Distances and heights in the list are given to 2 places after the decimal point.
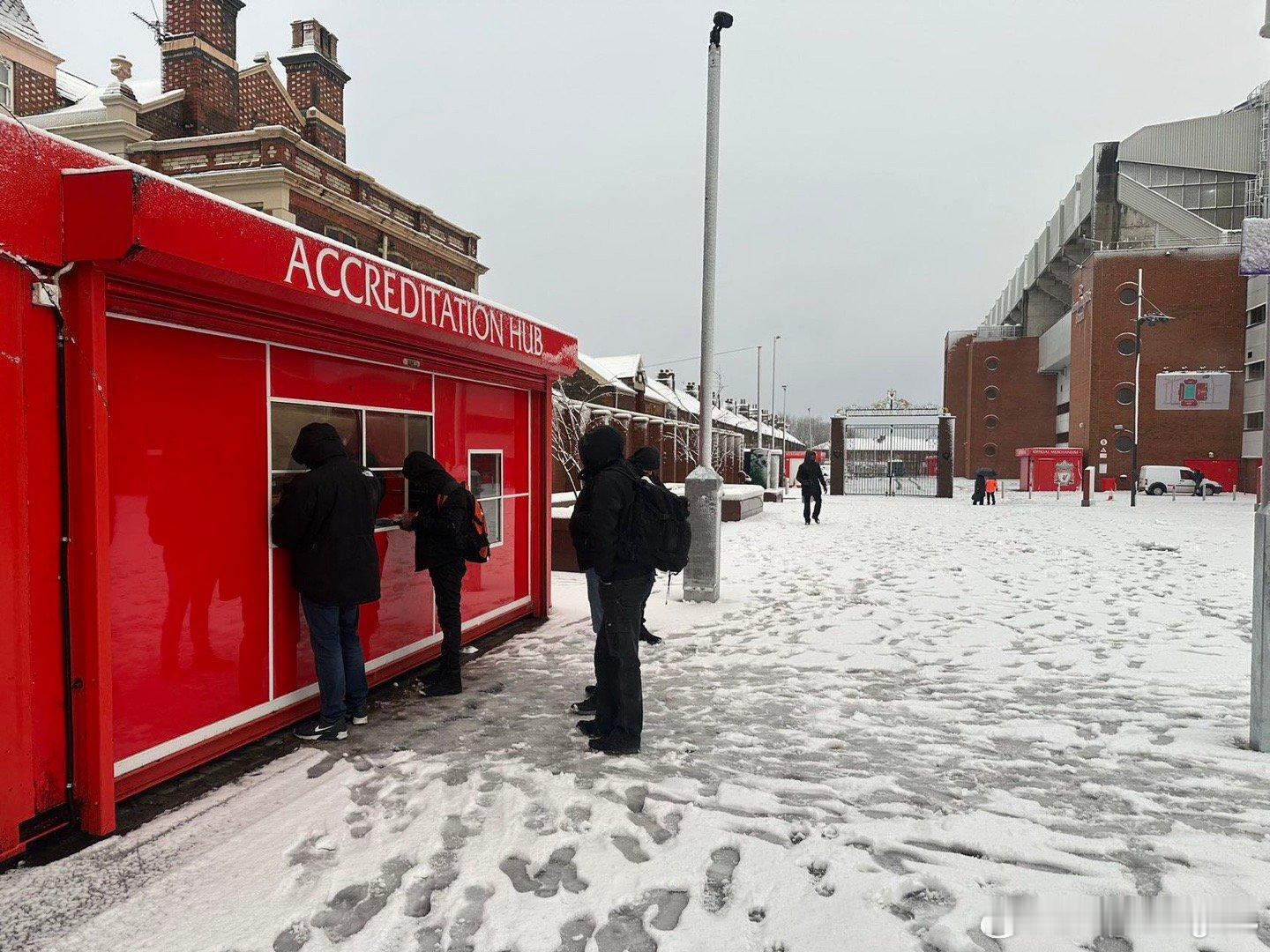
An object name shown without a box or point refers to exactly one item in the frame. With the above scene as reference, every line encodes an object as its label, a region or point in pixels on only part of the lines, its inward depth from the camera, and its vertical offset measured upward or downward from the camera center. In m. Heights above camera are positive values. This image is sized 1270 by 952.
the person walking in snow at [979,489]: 26.47 -1.16
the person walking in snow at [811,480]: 18.92 -0.58
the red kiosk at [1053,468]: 33.34 -0.55
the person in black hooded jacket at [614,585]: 4.25 -0.72
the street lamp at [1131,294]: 42.94 +9.09
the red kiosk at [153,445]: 3.02 +0.07
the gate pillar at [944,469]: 31.30 -0.53
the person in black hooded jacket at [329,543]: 4.28 -0.48
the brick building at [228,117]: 20.00 +9.65
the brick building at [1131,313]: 41.45 +8.69
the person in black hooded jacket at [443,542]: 5.32 -0.59
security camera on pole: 8.49 -0.16
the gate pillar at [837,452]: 32.78 +0.19
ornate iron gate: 30.80 +0.88
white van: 37.03 -1.27
